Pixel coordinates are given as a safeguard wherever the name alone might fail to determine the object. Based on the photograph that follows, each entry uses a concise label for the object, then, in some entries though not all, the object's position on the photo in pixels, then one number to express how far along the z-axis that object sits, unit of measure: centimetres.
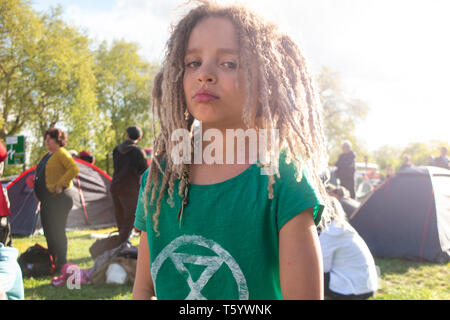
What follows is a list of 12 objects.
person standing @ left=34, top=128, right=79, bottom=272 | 461
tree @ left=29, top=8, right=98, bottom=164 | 1589
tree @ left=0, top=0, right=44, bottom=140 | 1338
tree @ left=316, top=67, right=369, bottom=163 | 2856
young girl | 84
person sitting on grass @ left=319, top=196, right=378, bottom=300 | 344
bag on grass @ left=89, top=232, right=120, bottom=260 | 486
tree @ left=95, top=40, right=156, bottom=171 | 2566
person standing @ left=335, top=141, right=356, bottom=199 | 877
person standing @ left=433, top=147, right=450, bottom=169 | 866
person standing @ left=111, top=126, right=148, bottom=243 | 527
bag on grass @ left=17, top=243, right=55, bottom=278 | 439
